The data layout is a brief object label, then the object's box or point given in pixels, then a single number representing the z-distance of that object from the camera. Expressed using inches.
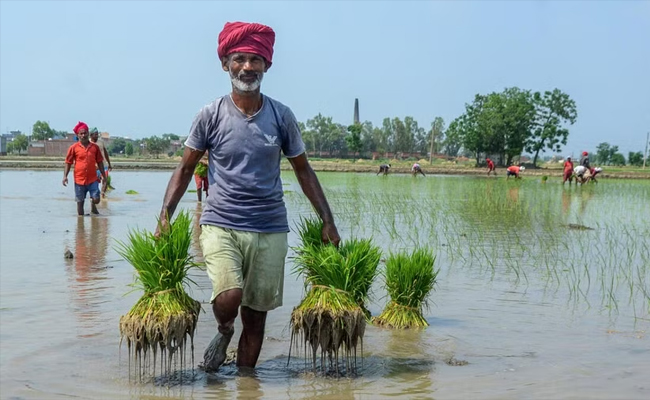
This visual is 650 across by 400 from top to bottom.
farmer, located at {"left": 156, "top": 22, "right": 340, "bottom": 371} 153.7
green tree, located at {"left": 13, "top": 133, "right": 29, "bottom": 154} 3885.3
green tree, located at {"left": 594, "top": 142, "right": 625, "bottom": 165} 4114.2
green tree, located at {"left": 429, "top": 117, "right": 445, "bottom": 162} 5033.0
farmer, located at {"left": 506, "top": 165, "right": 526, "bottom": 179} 1449.3
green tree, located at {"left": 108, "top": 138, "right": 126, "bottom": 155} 5119.1
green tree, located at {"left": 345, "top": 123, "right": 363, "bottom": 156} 3398.1
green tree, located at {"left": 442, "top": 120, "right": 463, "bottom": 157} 2655.0
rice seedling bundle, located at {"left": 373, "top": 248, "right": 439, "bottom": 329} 207.4
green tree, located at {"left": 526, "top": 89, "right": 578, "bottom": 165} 2456.9
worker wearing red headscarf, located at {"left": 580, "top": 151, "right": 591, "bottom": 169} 1161.2
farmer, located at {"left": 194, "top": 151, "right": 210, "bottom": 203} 571.1
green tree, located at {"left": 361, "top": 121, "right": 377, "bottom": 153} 4798.2
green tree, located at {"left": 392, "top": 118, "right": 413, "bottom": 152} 4813.0
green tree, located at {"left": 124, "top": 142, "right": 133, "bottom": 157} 4294.3
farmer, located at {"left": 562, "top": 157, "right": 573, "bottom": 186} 1151.1
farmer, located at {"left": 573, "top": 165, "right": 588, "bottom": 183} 1177.8
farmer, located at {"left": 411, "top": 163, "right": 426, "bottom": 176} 1542.6
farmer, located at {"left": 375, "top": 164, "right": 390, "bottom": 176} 1553.3
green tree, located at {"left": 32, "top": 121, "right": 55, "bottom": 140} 4303.6
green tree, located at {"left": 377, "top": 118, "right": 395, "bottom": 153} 4830.2
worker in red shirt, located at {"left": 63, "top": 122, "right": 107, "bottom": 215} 454.9
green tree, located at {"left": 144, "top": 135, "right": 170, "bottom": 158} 4001.0
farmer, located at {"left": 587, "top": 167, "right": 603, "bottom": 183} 1315.3
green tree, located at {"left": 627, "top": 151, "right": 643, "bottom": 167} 3535.9
